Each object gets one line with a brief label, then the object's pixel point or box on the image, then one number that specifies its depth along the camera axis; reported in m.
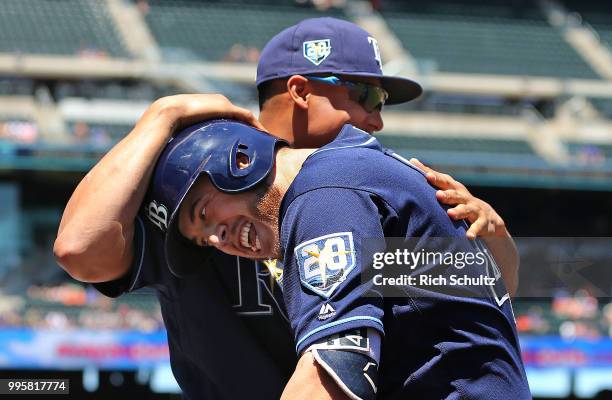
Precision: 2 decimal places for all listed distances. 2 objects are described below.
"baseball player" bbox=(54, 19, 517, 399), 3.12
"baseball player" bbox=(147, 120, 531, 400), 2.69
